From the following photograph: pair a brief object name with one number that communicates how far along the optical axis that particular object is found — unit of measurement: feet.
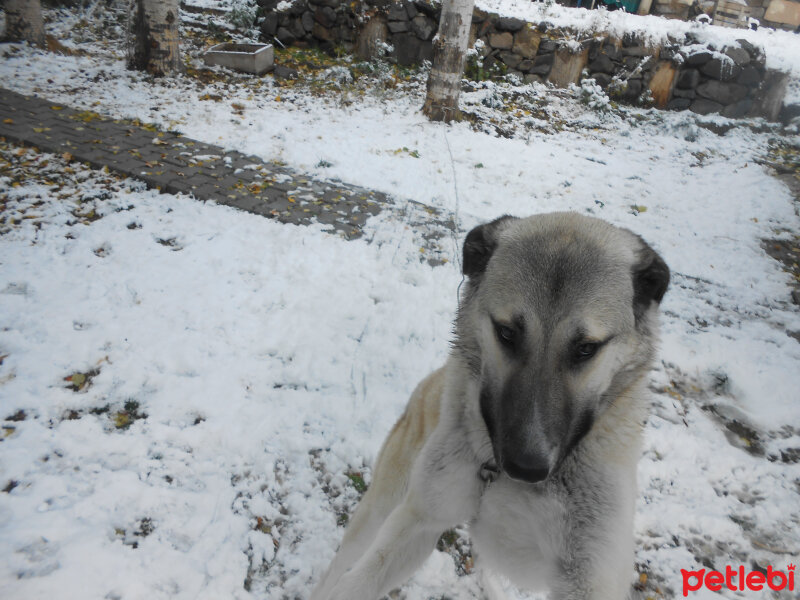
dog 5.16
